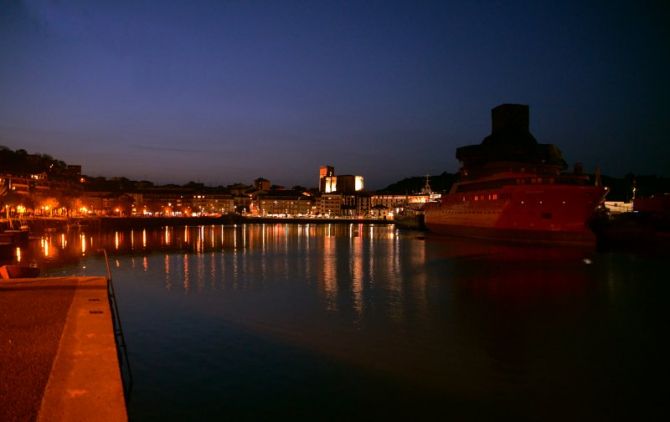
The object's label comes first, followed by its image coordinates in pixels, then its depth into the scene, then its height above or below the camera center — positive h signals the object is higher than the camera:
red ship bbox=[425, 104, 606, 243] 44.25 +0.23
